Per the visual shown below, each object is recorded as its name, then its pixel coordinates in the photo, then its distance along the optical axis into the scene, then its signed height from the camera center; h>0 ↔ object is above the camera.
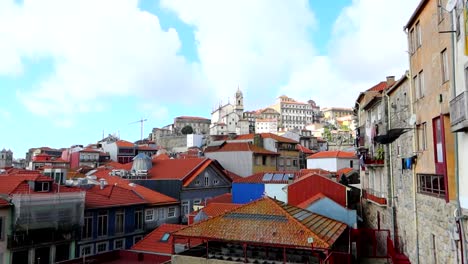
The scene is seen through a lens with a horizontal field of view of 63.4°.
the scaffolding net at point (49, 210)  23.45 -2.95
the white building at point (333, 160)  51.16 +0.70
